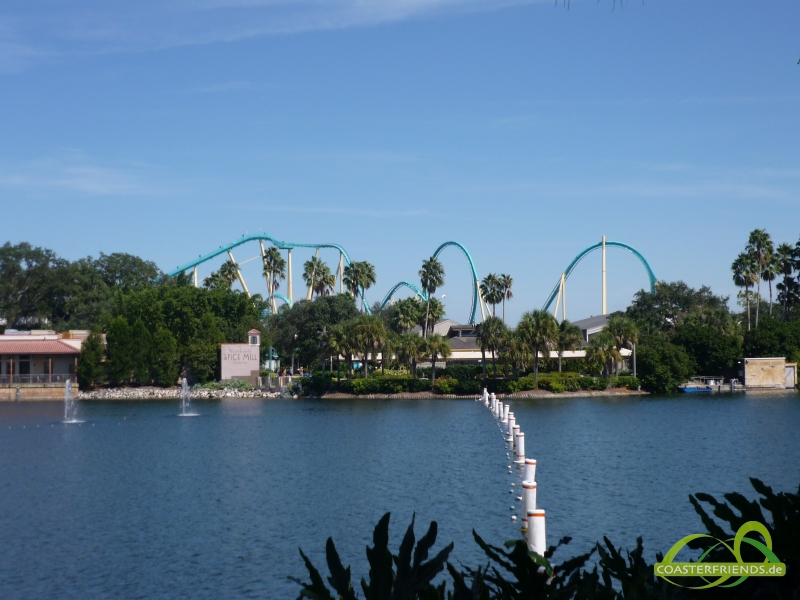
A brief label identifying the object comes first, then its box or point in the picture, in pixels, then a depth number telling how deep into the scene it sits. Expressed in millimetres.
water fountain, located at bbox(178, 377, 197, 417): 54622
